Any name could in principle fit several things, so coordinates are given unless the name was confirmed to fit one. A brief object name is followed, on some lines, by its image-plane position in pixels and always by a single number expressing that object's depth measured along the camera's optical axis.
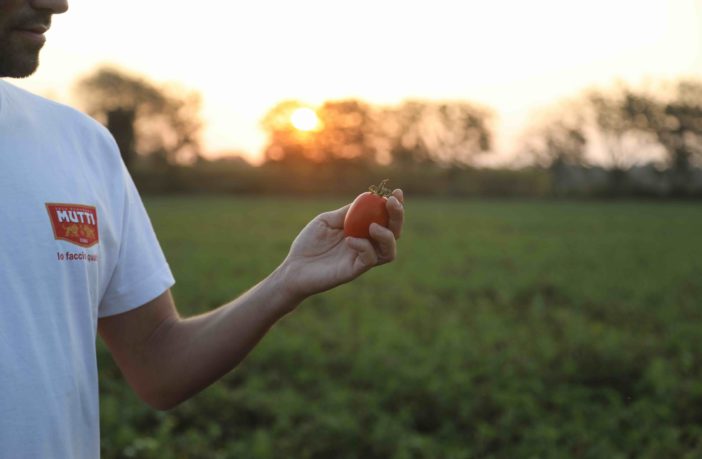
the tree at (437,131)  76.69
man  1.42
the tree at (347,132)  60.50
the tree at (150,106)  75.81
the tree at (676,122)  68.44
